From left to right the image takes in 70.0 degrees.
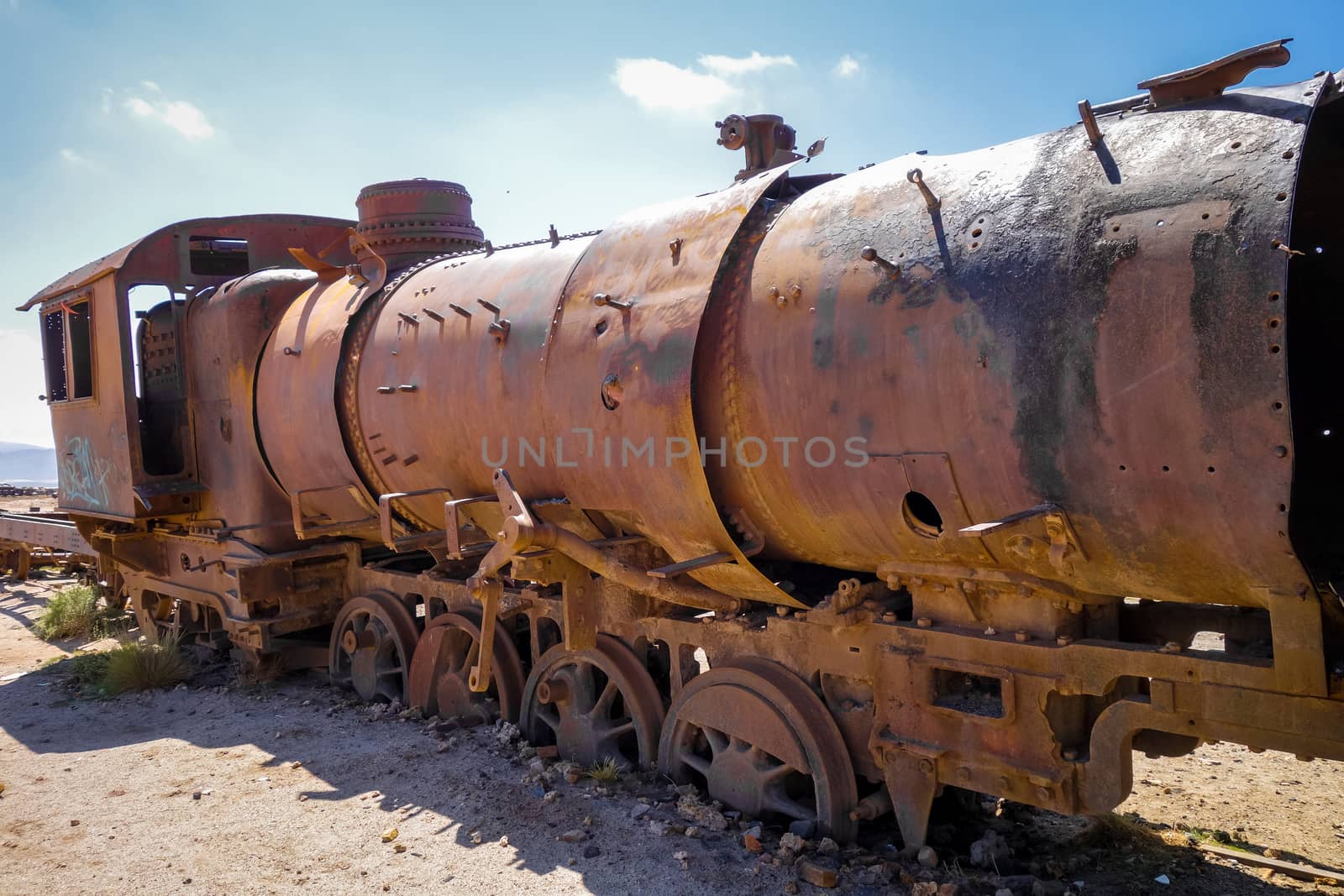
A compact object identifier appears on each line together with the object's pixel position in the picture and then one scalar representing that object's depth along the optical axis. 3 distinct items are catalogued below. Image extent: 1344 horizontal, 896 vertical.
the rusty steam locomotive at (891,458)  2.74
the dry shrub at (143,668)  7.20
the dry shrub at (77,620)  9.46
